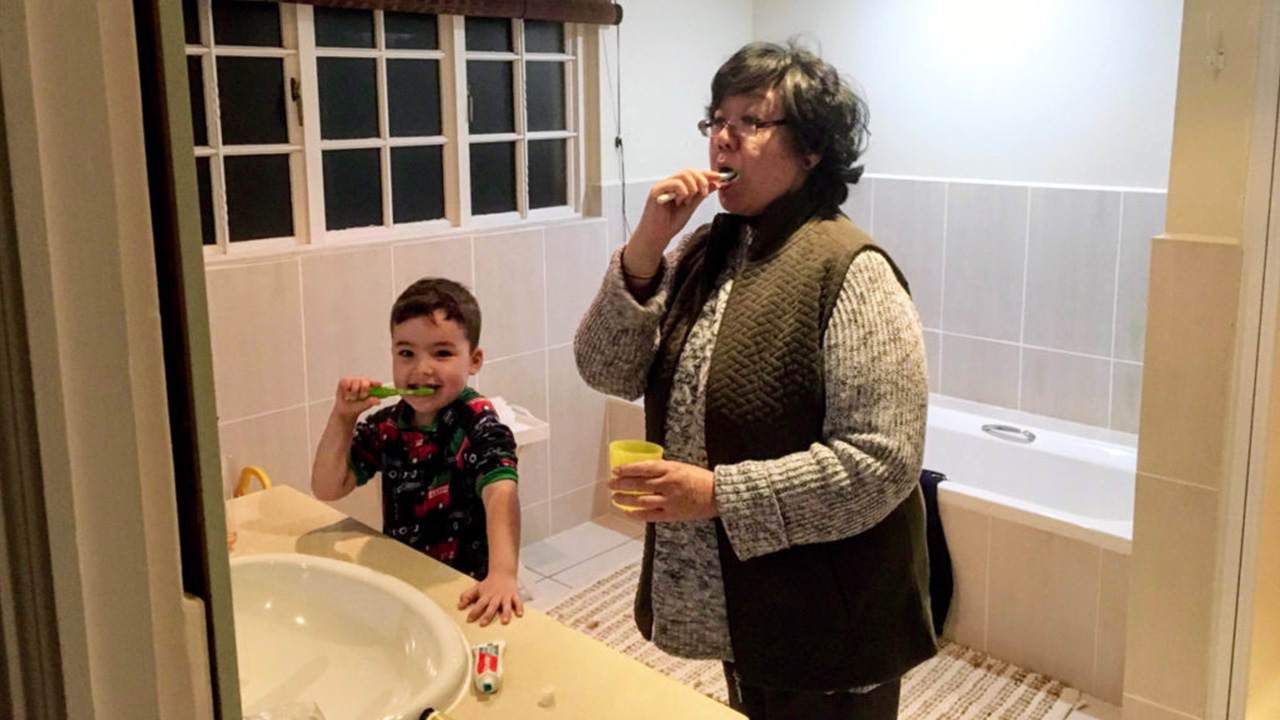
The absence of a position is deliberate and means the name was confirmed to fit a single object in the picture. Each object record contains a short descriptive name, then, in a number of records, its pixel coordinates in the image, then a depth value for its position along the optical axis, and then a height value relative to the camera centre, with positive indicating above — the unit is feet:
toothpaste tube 3.80 -1.70
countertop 3.70 -1.75
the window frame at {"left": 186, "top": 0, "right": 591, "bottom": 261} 9.02 +0.17
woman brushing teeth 4.52 -1.02
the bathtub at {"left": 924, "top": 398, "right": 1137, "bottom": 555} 10.59 -2.99
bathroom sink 3.80 -1.72
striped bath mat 8.70 -4.14
